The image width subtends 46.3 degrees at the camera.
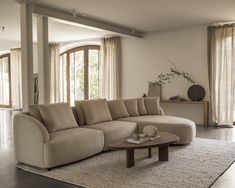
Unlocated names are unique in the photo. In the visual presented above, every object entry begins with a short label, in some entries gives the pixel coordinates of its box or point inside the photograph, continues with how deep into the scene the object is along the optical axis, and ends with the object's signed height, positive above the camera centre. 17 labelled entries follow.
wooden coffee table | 3.43 -0.74
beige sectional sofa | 3.54 -0.64
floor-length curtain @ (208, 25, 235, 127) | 6.70 +0.35
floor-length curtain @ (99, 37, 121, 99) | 8.53 +0.63
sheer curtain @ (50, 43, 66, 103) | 9.88 +0.64
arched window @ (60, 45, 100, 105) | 9.62 +0.54
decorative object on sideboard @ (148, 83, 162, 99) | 7.87 -0.09
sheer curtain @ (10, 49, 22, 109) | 10.84 +0.45
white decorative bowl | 3.84 -0.62
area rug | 3.05 -1.05
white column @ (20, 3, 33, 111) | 4.80 +0.64
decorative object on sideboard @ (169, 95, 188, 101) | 7.38 -0.31
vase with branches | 7.40 +0.30
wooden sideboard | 6.93 -0.58
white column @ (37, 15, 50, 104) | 5.43 +0.58
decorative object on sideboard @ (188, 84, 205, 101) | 7.11 -0.16
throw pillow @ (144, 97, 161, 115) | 5.87 -0.41
